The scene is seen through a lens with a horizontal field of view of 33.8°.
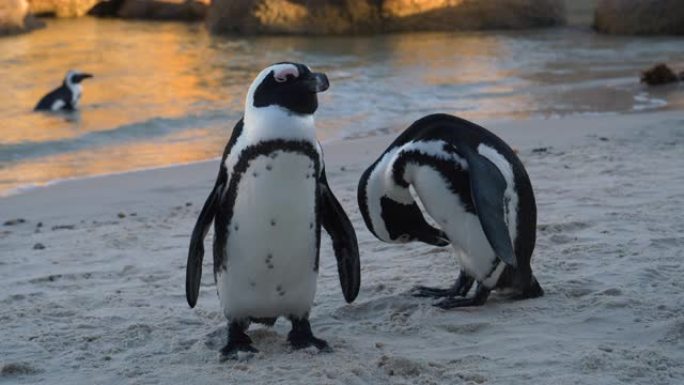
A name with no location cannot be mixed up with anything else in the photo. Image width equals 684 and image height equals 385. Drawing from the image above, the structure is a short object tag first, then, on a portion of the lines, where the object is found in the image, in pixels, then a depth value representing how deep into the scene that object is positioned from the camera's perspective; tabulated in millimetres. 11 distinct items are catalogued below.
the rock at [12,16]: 21609
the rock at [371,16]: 20562
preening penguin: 3959
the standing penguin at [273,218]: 3363
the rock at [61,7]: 26000
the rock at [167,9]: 24500
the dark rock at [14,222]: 6375
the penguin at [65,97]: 12141
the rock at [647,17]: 18516
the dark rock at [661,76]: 11969
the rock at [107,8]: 26359
